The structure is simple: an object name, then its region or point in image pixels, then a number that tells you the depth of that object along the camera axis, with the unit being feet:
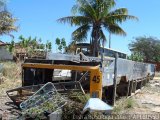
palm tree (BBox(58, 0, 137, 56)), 49.00
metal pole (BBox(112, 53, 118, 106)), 17.63
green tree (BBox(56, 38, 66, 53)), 90.81
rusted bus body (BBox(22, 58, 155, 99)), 15.00
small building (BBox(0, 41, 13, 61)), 64.98
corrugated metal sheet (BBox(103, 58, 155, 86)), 16.67
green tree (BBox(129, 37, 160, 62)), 106.54
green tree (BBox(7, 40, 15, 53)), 65.90
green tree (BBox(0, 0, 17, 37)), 39.54
